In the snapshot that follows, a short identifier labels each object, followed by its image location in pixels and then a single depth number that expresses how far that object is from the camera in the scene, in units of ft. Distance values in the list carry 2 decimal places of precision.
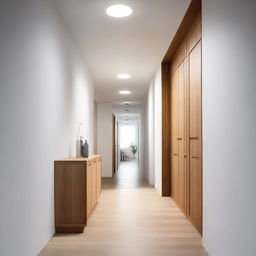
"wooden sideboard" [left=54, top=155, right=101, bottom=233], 11.66
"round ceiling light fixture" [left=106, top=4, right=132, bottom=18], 11.44
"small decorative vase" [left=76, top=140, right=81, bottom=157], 15.98
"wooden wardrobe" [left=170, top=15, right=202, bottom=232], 12.16
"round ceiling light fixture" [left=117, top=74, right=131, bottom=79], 22.79
